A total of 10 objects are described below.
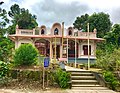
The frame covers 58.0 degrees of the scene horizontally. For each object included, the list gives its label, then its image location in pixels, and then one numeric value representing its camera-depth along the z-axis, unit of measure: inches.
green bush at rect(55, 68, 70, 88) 225.1
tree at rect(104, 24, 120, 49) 581.4
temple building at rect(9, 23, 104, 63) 491.5
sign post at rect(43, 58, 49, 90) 220.8
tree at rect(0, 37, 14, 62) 302.9
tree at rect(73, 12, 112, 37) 812.8
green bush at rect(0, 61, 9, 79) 236.7
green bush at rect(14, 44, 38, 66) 262.9
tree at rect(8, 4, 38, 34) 901.6
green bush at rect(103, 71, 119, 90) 233.0
